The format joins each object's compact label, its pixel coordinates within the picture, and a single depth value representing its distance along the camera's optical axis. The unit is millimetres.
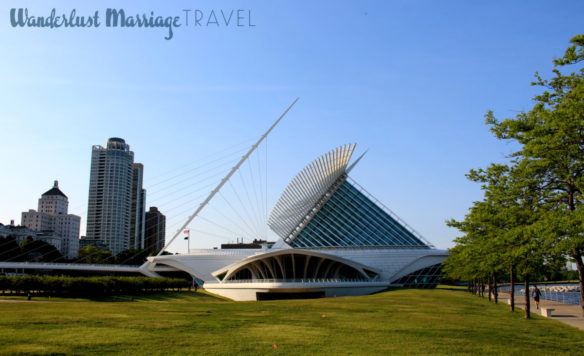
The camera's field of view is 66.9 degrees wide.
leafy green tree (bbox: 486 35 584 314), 11938
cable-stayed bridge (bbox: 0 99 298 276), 64581
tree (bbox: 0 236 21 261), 90531
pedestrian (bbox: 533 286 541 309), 27916
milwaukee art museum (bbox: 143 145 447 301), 51750
